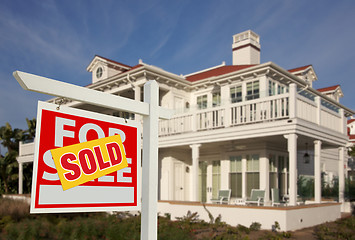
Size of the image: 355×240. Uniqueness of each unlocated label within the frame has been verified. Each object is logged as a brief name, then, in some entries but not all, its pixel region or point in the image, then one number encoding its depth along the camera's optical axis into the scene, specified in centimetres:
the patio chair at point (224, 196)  1453
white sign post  262
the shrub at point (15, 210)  1285
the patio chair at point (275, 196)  1338
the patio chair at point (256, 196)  1332
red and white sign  234
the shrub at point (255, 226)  1109
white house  1271
